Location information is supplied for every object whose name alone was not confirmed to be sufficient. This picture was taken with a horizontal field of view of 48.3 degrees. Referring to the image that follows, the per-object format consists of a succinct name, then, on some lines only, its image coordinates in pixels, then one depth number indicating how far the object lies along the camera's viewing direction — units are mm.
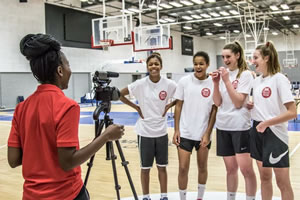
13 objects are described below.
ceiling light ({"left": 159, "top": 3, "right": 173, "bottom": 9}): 18020
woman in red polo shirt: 1380
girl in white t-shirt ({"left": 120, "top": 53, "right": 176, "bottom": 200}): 3363
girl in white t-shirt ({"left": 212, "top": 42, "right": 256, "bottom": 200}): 2922
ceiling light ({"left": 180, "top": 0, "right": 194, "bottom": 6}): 17578
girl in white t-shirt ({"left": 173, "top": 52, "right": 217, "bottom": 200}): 3154
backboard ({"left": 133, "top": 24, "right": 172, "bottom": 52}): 12734
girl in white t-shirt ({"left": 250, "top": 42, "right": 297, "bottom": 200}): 2525
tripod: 2100
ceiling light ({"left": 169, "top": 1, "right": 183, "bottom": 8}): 17858
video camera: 2271
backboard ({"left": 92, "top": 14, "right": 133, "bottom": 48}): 11676
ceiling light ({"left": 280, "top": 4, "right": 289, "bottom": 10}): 18644
